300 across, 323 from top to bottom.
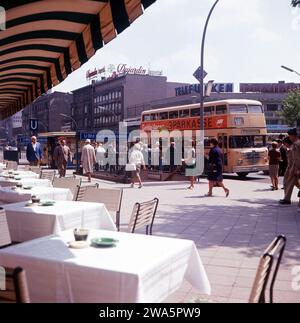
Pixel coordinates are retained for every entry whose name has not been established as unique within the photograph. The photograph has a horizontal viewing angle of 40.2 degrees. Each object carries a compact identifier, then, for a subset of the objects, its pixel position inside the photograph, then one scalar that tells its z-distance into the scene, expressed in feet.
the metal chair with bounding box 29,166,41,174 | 45.55
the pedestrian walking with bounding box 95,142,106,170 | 75.61
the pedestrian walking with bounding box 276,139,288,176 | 63.41
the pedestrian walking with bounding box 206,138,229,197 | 42.88
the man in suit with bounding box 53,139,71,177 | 60.39
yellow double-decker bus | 71.77
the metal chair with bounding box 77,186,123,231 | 22.79
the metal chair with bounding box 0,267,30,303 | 8.23
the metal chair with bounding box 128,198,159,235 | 17.49
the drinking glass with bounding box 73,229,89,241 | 12.81
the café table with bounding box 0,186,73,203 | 24.30
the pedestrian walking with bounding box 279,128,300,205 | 35.55
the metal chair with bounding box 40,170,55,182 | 39.76
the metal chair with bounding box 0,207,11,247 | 15.69
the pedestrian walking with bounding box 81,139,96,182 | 58.23
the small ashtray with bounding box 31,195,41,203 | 20.03
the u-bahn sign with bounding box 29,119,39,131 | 53.26
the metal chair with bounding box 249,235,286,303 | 9.42
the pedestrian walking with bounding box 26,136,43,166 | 54.65
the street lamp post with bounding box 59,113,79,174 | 78.88
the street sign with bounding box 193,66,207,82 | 64.49
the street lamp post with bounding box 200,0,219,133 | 62.13
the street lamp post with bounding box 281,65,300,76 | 89.86
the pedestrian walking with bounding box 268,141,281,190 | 48.57
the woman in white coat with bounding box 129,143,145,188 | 53.21
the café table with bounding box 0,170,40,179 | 36.24
